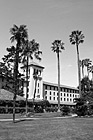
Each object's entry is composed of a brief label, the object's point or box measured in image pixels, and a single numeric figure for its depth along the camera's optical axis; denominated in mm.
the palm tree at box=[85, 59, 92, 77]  73869
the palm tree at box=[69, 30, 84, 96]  43938
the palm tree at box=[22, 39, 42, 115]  37750
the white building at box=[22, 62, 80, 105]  83500
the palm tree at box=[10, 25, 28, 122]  23592
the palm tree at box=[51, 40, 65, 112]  53531
